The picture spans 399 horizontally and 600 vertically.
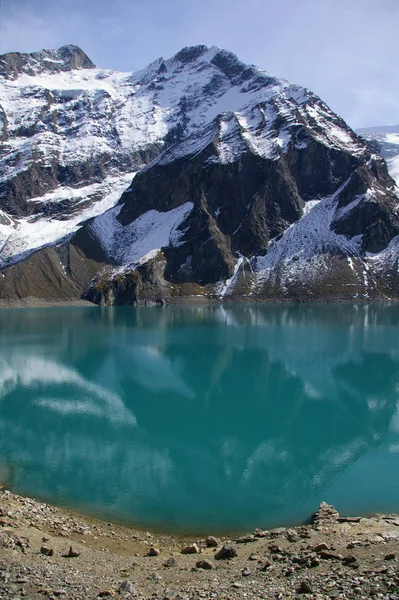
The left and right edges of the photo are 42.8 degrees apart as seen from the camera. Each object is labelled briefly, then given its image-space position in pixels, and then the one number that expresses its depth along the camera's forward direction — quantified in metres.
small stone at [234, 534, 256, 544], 19.01
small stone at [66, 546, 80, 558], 16.78
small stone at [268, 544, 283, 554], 16.74
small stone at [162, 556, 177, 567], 16.20
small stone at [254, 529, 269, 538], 19.50
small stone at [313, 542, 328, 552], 16.12
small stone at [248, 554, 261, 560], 16.26
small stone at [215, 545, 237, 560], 16.86
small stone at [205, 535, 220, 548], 18.94
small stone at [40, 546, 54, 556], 16.62
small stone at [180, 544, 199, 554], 18.11
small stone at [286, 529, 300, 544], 18.02
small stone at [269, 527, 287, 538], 19.22
